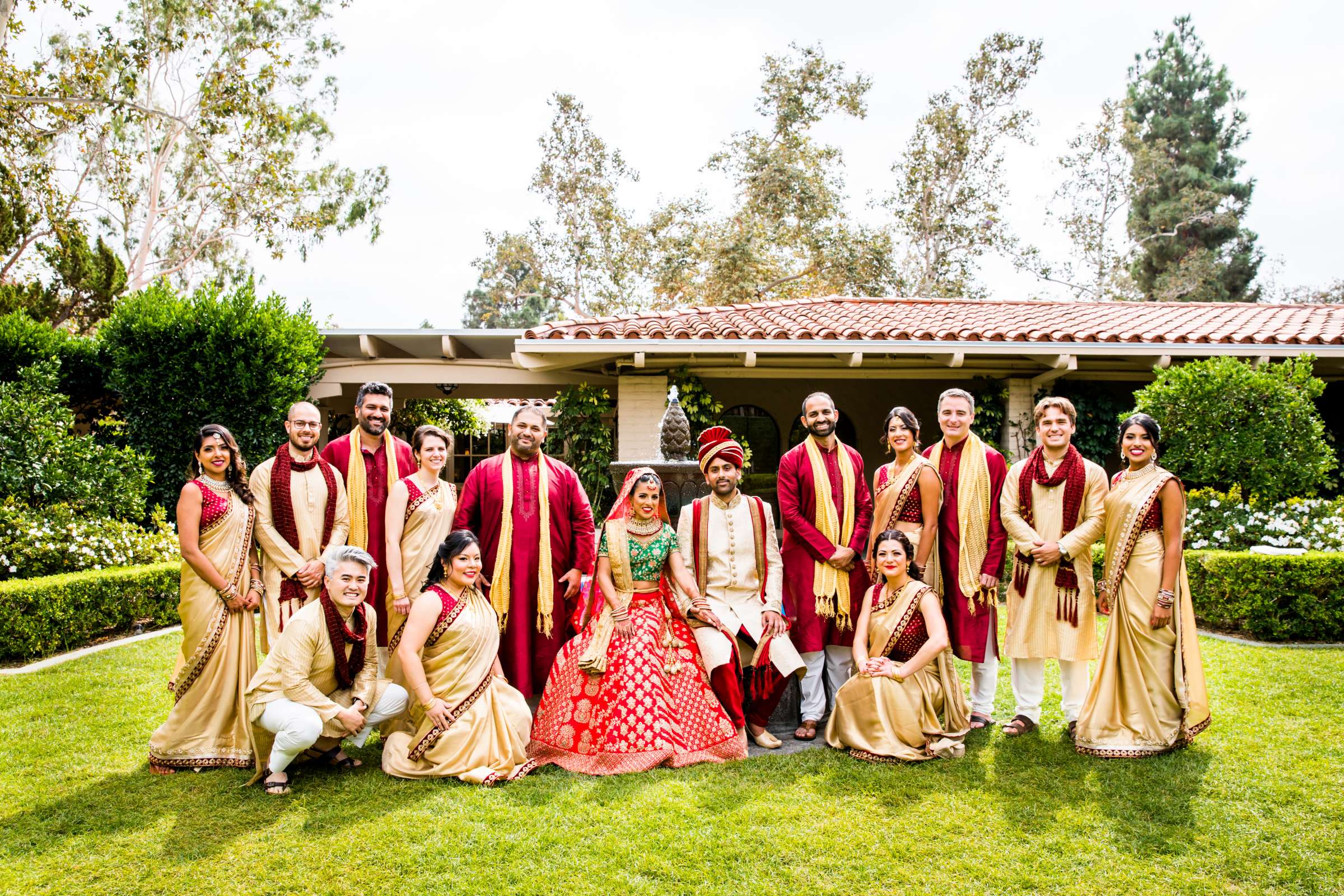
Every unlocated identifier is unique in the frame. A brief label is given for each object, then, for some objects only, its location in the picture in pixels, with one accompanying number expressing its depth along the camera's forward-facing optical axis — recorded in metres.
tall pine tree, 28.27
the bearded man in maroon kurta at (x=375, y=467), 4.86
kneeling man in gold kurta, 3.91
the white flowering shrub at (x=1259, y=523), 7.14
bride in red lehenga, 4.25
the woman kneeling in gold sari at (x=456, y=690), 4.04
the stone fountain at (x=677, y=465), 5.48
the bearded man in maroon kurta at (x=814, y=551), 4.82
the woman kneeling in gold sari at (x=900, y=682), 4.32
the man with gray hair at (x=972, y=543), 4.75
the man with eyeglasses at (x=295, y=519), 4.54
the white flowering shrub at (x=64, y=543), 7.16
